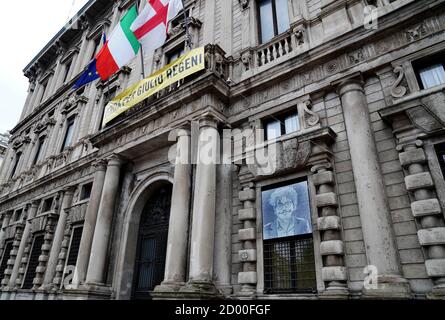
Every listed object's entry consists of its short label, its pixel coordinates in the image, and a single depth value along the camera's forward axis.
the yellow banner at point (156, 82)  8.21
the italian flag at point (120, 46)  10.75
